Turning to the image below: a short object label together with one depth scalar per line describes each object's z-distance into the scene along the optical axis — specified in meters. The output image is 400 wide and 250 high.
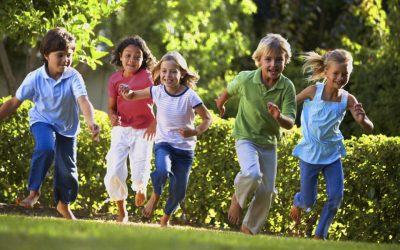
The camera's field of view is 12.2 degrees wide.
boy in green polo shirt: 16.92
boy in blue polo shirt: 16.66
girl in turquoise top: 17.64
